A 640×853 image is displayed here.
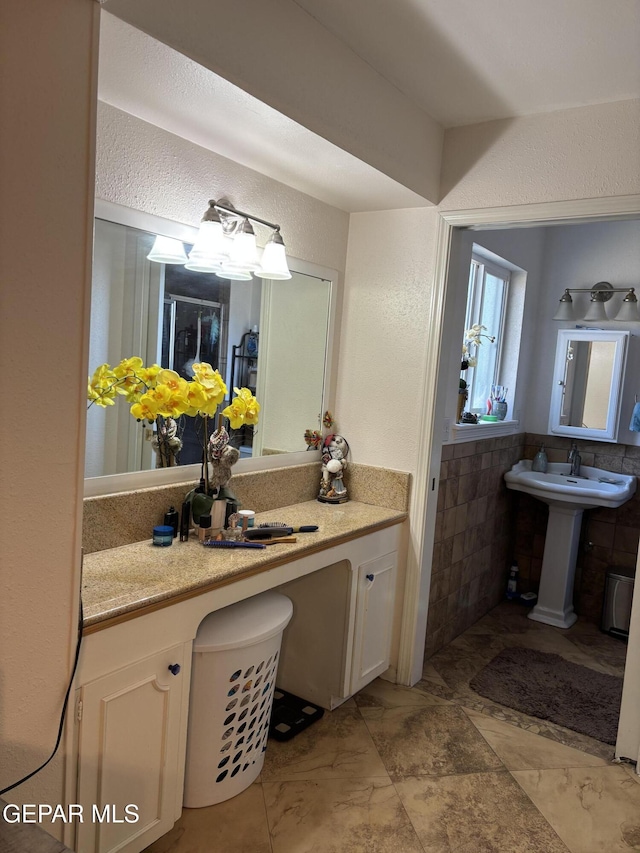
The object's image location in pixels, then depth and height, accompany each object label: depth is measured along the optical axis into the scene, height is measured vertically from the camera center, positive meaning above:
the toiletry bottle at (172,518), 2.13 -0.56
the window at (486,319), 3.75 +0.29
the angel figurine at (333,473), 2.87 -0.51
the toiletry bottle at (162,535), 2.07 -0.60
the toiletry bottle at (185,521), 2.15 -0.57
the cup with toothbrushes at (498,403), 3.91 -0.20
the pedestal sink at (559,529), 3.72 -0.90
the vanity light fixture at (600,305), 3.78 +0.42
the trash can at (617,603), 3.70 -1.28
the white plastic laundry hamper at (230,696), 1.97 -1.07
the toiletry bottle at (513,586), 4.20 -1.39
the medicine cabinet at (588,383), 3.87 -0.05
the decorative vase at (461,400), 3.46 -0.18
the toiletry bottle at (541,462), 4.09 -0.57
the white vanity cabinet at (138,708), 1.57 -0.93
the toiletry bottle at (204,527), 2.14 -0.59
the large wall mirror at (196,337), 1.99 +0.04
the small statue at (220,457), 2.24 -0.37
